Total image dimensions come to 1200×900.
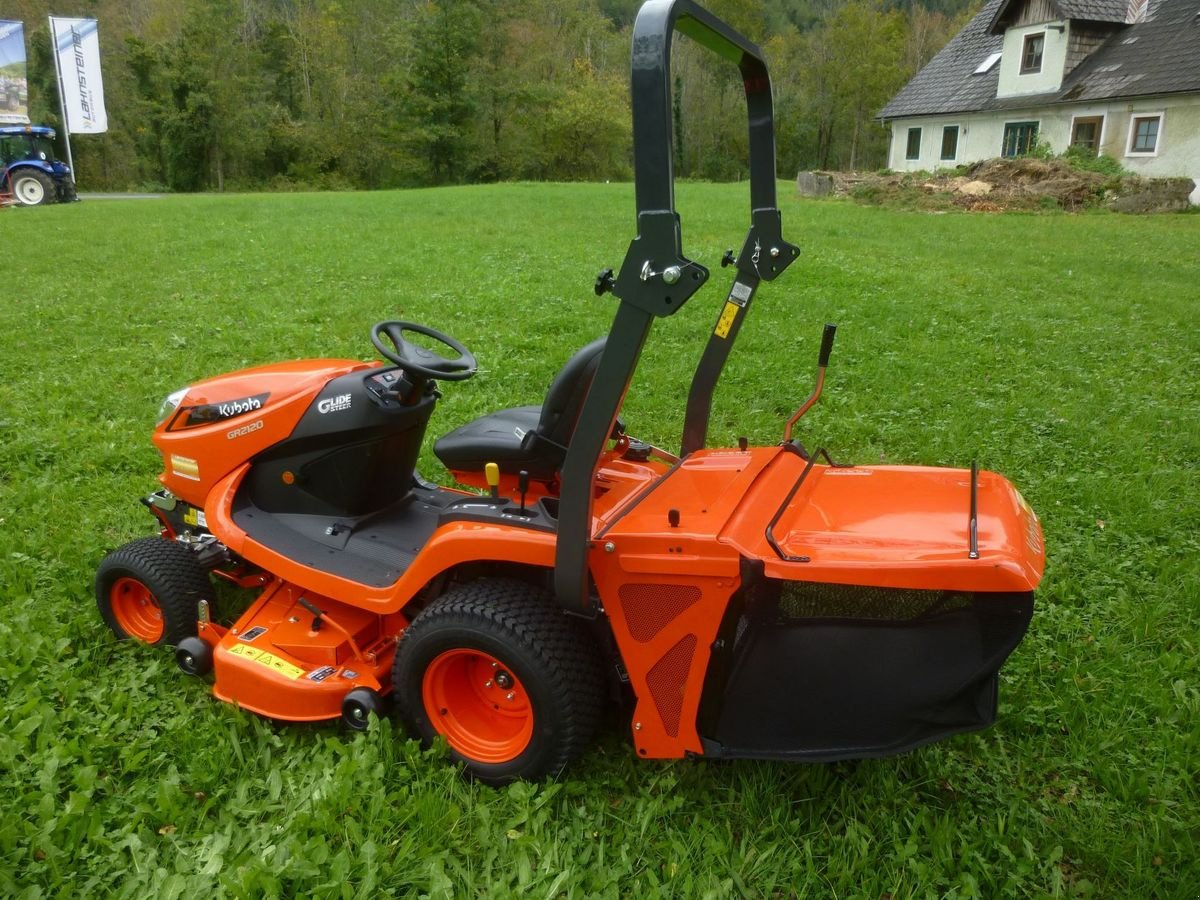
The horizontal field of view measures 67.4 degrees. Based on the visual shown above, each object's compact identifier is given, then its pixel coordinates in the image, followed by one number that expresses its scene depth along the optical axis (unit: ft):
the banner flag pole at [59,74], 84.53
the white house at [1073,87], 65.57
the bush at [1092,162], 64.49
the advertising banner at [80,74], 85.30
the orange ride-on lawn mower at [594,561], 6.42
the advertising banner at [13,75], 79.41
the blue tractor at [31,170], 69.92
